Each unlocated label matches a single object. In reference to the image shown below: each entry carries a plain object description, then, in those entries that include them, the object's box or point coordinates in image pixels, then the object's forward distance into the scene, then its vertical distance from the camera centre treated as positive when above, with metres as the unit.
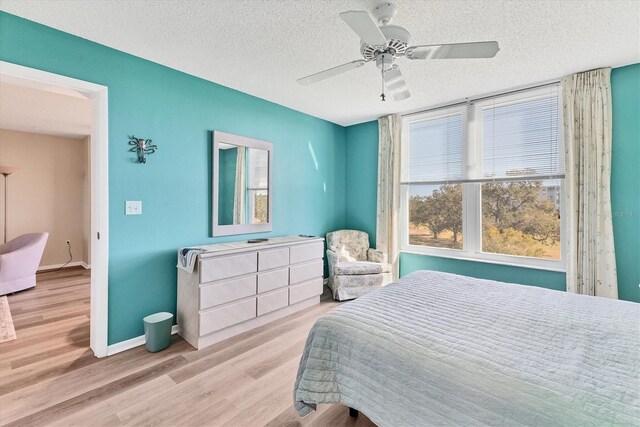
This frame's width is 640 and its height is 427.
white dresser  2.59 -0.75
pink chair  3.76 -0.69
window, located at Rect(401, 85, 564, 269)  3.12 +0.41
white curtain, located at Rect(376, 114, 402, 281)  4.11 +0.37
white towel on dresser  2.57 -0.41
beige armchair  3.77 -0.78
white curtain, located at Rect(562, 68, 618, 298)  2.65 +0.29
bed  1.00 -0.62
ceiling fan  1.47 +0.99
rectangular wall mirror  3.14 +0.34
